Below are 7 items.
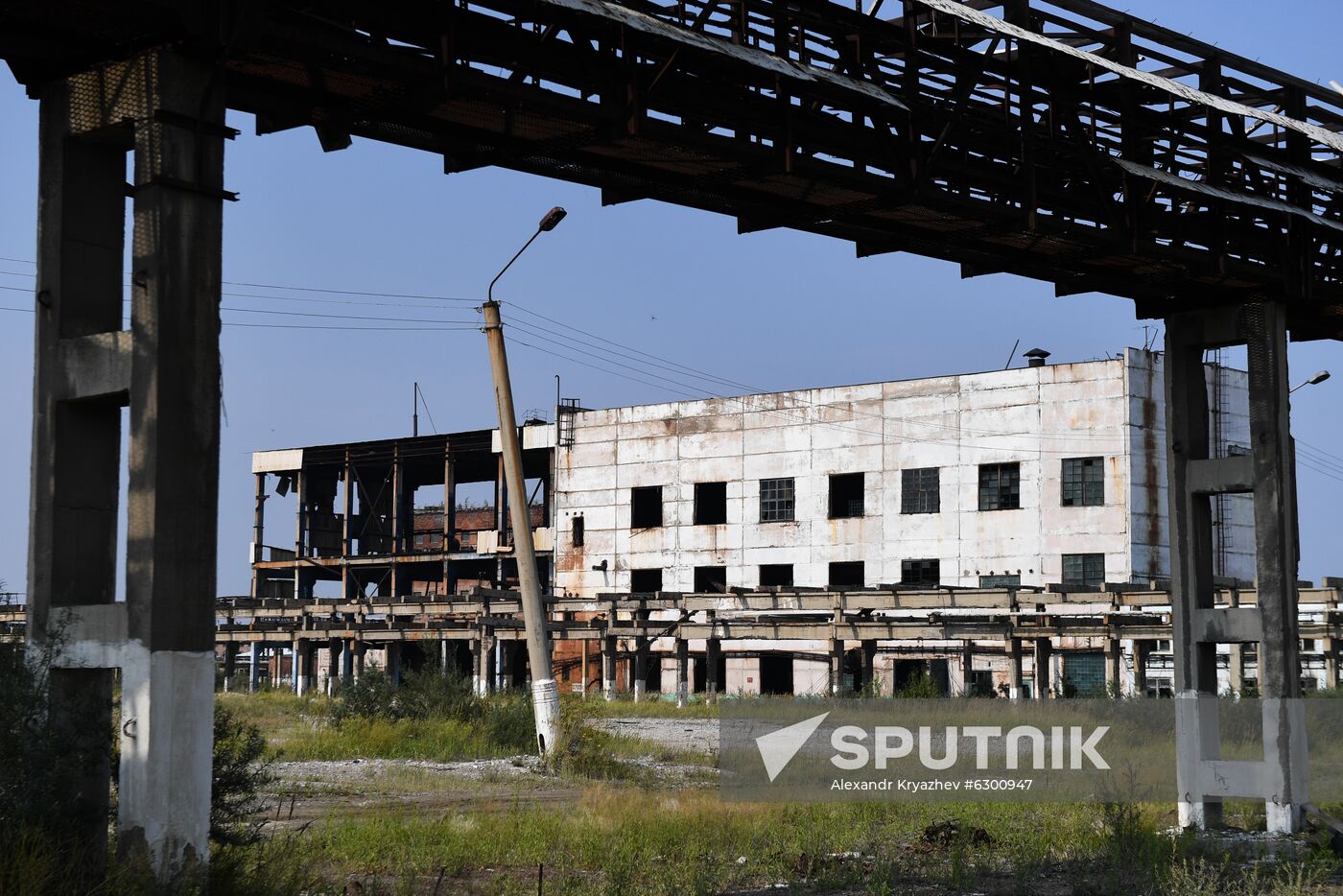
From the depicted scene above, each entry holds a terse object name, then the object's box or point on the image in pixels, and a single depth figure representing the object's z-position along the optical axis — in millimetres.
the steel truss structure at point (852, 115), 9703
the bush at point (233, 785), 9946
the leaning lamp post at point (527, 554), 20500
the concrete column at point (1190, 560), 16016
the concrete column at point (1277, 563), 15672
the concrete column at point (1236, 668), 32438
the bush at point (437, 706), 24953
